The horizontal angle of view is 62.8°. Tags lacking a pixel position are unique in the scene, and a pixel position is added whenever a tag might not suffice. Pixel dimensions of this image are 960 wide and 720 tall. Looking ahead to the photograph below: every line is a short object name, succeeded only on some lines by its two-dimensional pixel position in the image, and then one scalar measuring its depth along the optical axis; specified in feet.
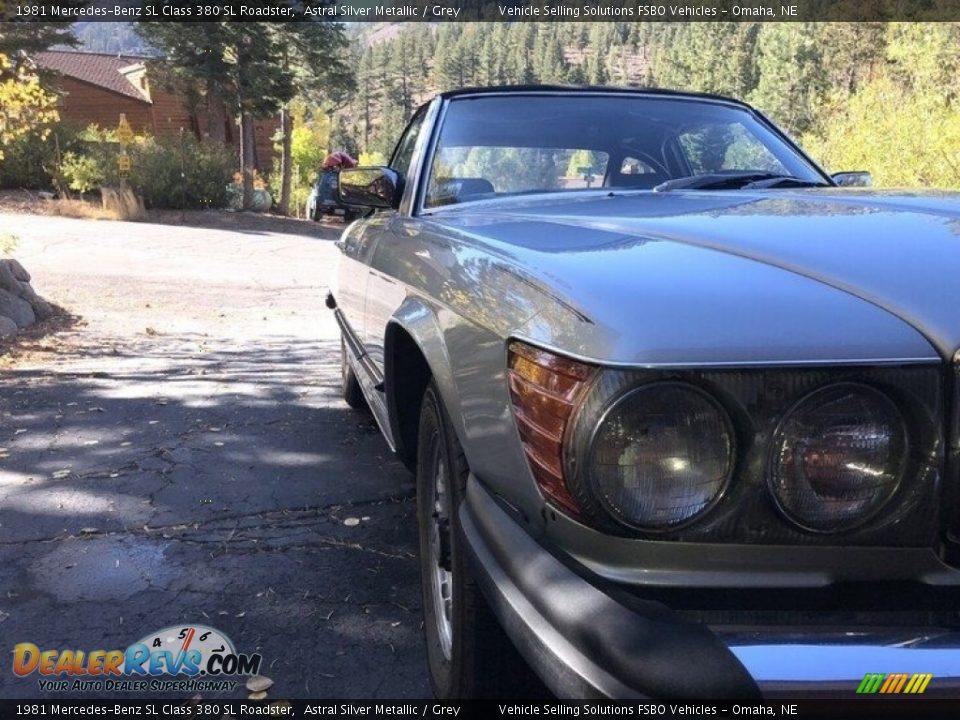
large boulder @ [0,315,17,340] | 25.04
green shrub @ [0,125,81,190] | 79.46
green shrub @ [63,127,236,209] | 78.79
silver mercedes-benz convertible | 3.90
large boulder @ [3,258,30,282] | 28.27
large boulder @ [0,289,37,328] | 26.40
